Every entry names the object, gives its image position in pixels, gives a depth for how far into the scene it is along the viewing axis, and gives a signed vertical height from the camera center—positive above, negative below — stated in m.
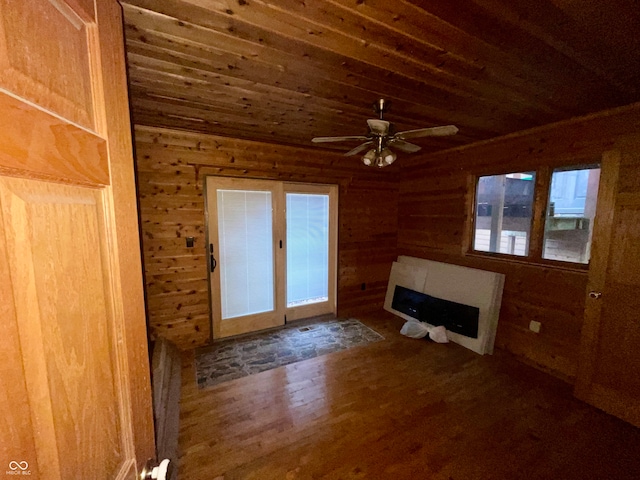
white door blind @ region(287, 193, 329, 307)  3.75 -0.55
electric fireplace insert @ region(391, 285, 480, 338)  3.19 -1.35
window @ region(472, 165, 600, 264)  2.54 +0.01
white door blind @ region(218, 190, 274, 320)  3.31 -0.54
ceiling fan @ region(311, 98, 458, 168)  1.87 +0.58
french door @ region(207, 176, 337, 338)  3.29 -0.57
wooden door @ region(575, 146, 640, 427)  2.07 -0.69
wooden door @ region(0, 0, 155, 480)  0.42 -0.09
